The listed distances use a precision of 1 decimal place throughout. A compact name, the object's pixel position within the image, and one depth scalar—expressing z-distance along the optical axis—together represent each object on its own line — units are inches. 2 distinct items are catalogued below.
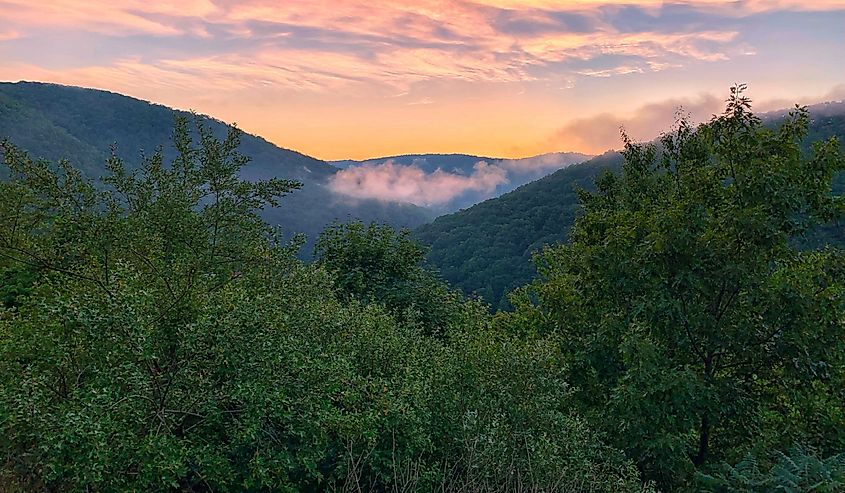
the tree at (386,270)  928.3
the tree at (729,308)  405.7
